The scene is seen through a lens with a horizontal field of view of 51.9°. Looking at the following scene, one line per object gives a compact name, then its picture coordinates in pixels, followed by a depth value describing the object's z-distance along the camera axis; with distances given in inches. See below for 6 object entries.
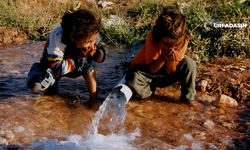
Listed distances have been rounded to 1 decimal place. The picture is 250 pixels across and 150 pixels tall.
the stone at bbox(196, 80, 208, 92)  119.5
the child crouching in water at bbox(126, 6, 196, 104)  90.9
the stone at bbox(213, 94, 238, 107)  108.1
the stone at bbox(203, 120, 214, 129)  92.2
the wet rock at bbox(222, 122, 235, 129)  91.7
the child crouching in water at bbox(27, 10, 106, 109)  91.8
